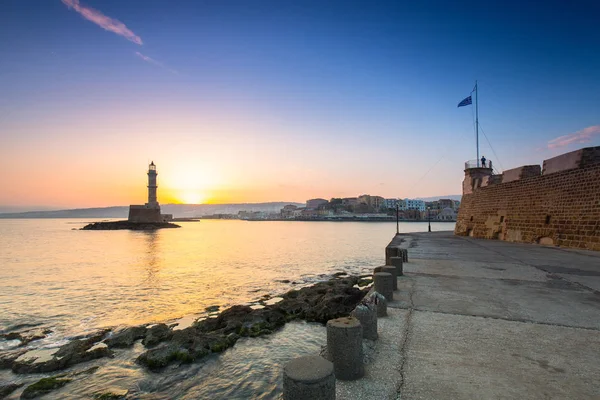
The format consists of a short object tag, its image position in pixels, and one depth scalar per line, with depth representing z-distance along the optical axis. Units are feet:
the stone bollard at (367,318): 13.53
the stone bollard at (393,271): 23.03
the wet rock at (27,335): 29.53
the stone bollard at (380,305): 17.02
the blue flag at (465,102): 89.76
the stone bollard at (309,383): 8.21
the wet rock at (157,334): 27.14
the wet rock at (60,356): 22.99
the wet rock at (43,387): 19.19
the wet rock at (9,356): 23.93
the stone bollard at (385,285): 19.89
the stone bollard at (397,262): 27.68
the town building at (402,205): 616.39
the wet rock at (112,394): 18.63
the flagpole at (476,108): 96.17
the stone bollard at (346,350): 10.82
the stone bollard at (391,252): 31.91
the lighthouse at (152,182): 258.37
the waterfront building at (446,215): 534.41
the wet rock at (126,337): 26.91
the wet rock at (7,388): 19.40
